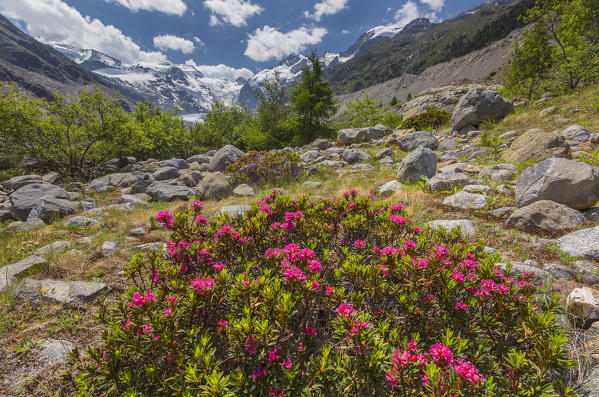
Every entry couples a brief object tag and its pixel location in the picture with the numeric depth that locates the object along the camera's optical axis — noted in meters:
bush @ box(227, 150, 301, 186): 11.16
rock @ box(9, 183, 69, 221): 8.69
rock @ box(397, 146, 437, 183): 8.26
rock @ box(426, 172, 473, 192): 7.27
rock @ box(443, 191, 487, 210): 6.02
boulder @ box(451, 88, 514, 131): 14.42
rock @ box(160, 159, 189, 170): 18.28
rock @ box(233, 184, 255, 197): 9.99
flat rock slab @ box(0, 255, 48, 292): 4.22
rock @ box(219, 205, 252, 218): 6.88
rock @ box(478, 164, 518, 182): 7.21
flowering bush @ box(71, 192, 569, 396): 1.72
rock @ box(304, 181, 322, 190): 9.51
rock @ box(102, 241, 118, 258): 5.30
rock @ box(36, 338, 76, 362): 2.79
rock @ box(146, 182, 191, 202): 10.70
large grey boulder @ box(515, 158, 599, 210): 4.91
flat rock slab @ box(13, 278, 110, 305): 3.71
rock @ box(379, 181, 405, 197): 7.65
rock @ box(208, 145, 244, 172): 15.09
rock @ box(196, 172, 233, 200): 9.86
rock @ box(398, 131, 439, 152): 13.16
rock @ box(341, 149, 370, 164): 12.62
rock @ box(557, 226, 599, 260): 3.74
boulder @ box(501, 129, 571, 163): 7.46
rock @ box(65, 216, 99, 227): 7.13
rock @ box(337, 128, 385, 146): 17.55
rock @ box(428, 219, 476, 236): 4.80
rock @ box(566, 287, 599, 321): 2.62
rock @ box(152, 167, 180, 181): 14.75
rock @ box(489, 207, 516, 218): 5.44
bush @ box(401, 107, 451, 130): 18.27
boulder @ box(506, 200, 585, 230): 4.62
